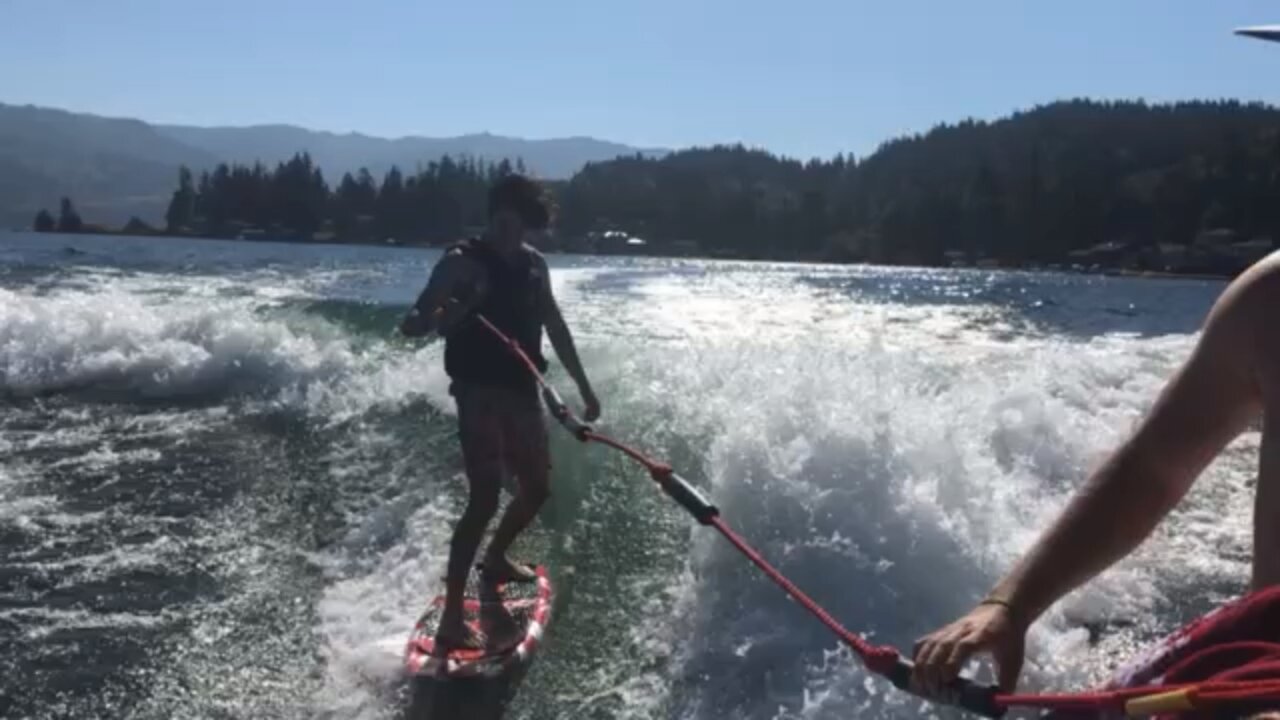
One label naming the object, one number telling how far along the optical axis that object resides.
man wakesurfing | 5.77
